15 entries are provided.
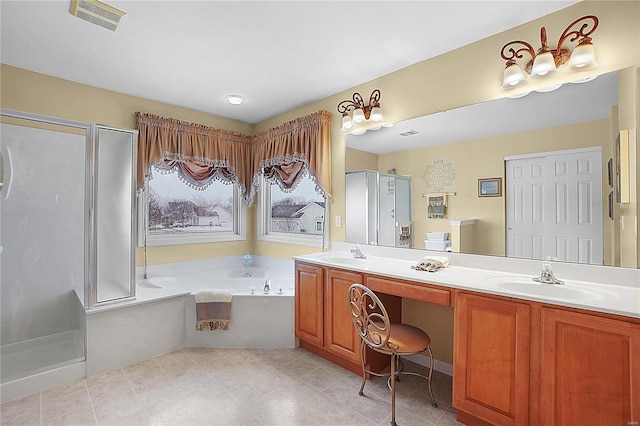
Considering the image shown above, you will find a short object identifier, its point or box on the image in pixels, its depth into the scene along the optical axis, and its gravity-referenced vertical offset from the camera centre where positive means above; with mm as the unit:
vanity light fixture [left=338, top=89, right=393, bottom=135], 2793 +930
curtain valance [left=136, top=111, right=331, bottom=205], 3275 +737
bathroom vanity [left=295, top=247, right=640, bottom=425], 1333 -616
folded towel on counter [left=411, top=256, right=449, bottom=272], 2180 -348
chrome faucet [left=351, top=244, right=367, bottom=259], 2844 -356
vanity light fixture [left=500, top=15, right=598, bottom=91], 1755 +963
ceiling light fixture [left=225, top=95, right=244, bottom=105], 3312 +1254
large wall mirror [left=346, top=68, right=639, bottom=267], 1754 +293
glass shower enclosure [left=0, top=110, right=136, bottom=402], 2553 -170
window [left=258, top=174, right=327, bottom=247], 3654 +14
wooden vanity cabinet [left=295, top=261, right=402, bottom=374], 2402 -832
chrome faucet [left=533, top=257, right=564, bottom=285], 1808 -359
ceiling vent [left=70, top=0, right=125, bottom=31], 1879 +1270
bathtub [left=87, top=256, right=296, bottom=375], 2494 -946
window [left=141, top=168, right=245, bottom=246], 3596 +38
